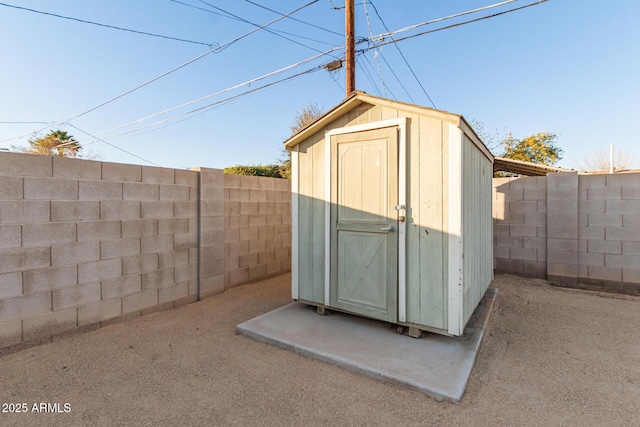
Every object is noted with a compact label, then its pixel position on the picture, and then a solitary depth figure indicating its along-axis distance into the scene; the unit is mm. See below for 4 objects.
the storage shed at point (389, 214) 2508
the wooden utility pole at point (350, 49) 5988
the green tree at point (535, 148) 13727
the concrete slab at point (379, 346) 2042
